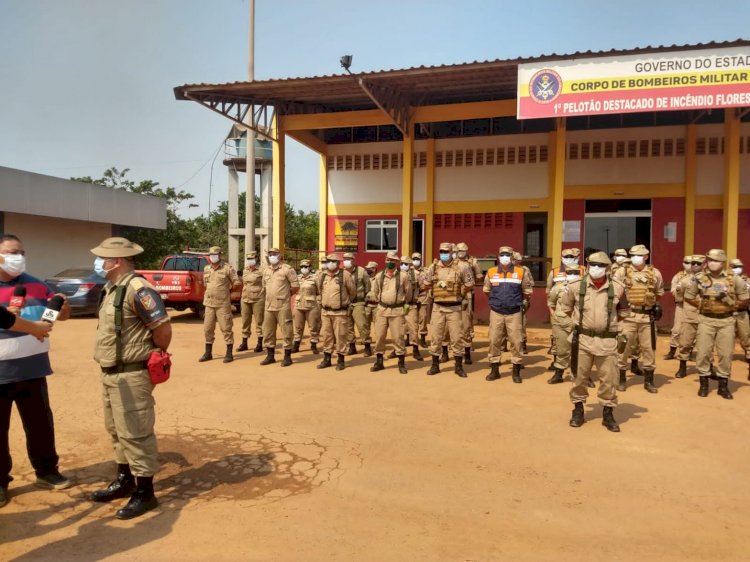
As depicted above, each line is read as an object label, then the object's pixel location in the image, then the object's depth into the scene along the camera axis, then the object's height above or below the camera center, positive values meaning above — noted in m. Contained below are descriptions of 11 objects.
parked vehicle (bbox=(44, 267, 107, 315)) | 12.78 -0.84
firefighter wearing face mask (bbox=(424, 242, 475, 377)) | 7.68 -0.73
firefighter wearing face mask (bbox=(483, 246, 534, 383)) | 7.33 -0.73
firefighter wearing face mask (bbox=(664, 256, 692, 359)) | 8.23 -0.87
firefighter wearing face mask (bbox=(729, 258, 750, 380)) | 7.26 -0.95
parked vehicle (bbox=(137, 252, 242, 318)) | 12.48 -0.71
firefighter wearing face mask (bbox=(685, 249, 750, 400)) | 6.43 -0.71
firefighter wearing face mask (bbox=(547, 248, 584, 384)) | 7.12 -0.98
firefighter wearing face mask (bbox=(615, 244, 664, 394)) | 6.77 -0.71
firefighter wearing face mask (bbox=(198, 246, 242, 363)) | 8.52 -0.71
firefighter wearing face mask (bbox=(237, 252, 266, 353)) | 9.16 -0.65
